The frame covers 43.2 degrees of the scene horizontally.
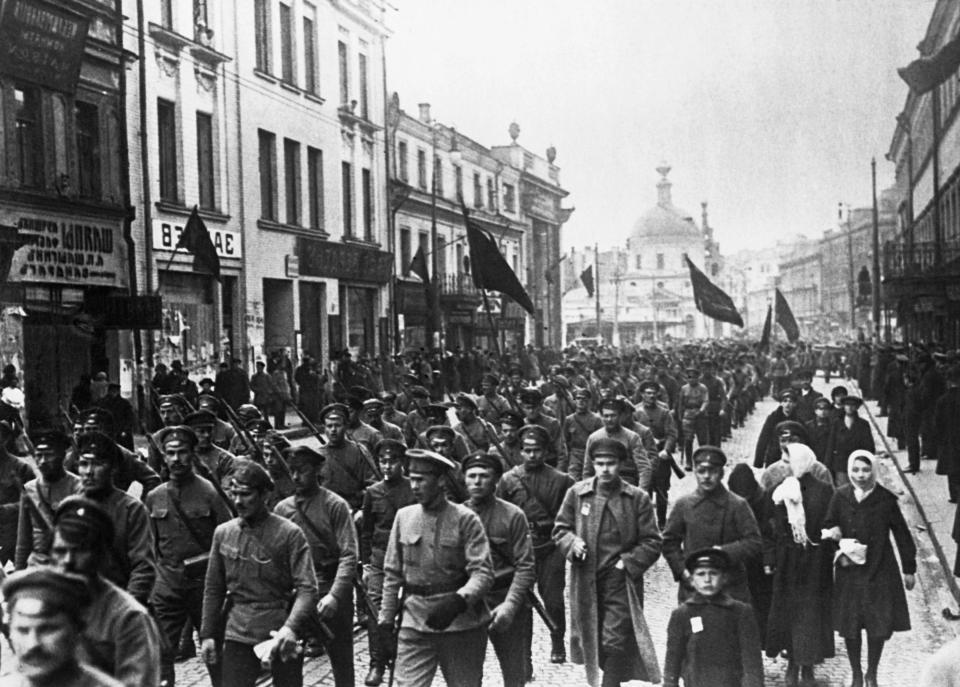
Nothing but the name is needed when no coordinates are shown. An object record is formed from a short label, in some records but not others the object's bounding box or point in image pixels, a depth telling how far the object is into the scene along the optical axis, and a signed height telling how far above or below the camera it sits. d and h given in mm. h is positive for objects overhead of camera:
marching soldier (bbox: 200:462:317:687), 5898 -1178
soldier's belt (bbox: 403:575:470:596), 6125 -1245
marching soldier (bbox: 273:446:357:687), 6949 -1050
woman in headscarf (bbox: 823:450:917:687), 7641 -1500
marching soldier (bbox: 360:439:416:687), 8234 -1125
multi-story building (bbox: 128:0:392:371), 24531 +4127
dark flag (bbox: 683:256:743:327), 27281 +771
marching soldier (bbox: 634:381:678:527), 12984 -1088
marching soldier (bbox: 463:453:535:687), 6766 -1093
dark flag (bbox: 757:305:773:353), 32062 -42
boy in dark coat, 5949 -1498
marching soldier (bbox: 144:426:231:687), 7453 -1120
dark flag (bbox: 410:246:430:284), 27709 +1932
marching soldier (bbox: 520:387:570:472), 11461 -761
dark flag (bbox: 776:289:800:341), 32250 +286
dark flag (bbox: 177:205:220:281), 21547 +1870
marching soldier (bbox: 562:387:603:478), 11820 -873
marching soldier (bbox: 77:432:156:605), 6375 -930
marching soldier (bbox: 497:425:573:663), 8477 -1152
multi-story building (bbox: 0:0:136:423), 18969 +2629
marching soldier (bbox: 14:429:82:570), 7125 -867
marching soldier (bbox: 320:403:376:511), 9430 -939
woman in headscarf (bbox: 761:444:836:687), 7777 -1587
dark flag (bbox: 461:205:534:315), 17406 +1053
